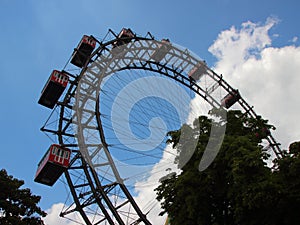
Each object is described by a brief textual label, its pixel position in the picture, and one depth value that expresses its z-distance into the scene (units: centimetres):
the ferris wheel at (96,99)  2092
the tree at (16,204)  1729
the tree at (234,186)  1083
